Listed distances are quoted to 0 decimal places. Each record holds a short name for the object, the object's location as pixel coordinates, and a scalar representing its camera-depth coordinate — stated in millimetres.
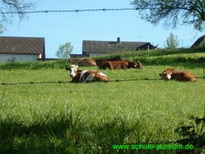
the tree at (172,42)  106188
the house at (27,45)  97306
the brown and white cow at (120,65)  27828
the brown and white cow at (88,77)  20703
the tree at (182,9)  55338
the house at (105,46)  102244
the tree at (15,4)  33103
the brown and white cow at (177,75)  20914
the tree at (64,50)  88806
